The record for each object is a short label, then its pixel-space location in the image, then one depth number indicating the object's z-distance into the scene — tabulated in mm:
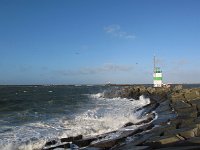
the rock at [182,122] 10256
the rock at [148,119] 14799
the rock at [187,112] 13198
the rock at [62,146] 10687
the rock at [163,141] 7775
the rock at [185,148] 6688
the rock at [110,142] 9562
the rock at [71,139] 11750
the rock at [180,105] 16767
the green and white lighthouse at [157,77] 44988
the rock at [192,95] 21816
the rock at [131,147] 7625
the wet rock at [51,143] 11903
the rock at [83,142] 10681
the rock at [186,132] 8372
